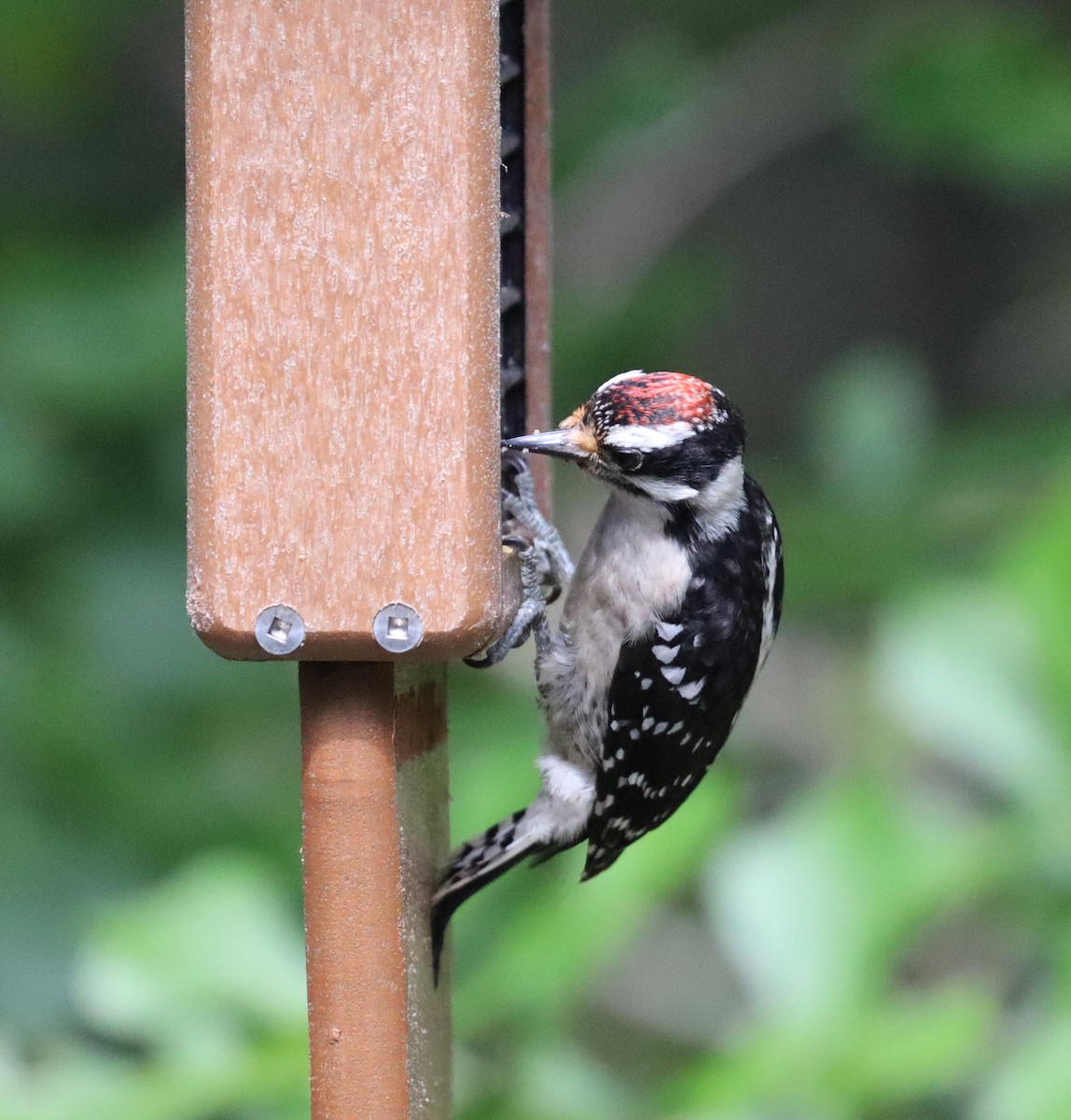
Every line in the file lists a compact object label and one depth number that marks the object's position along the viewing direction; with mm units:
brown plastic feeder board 3307
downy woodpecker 4285
